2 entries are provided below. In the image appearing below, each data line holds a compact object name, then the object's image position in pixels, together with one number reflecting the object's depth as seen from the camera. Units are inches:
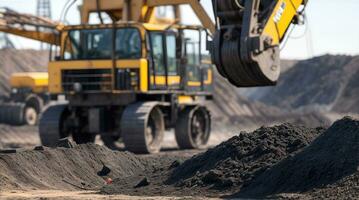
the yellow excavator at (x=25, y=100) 1560.0
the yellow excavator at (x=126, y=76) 884.6
